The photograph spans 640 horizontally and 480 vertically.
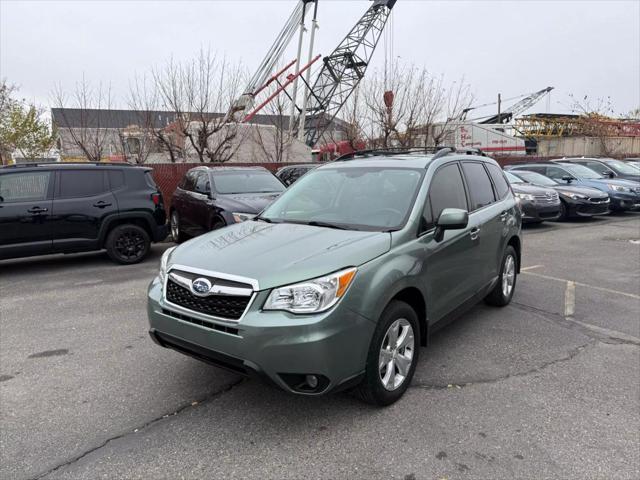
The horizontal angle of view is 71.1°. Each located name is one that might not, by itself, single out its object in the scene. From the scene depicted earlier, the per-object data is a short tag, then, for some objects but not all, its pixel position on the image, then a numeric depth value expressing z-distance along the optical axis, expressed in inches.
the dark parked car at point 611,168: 618.8
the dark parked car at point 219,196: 312.5
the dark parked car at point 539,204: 457.1
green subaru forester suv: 102.5
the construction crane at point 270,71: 655.1
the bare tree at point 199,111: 588.4
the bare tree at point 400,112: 748.6
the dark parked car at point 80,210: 275.7
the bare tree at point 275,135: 721.0
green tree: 771.4
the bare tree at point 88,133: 568.5
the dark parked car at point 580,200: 496.4
